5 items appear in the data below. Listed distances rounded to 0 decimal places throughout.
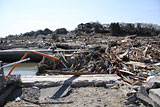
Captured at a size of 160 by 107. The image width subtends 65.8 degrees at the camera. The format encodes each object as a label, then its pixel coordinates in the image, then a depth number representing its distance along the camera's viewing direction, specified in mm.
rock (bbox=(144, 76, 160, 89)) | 3246
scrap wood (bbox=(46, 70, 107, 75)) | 5685
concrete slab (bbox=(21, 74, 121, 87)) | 4664
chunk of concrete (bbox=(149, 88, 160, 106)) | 2782
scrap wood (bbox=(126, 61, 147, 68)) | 7541
